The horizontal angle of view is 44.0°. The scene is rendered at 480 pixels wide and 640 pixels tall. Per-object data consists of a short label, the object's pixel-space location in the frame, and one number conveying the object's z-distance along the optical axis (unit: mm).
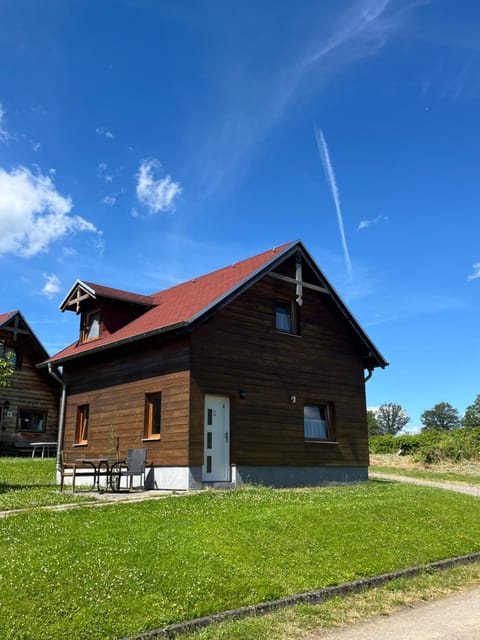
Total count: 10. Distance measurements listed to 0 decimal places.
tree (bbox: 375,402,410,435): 150000
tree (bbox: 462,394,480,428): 121125
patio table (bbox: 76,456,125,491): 14305
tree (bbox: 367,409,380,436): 131338
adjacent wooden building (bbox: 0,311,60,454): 30719
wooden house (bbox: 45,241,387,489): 15625
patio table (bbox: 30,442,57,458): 28094
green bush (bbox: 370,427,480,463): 32719
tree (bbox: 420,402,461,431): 140750
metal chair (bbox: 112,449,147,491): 15320
